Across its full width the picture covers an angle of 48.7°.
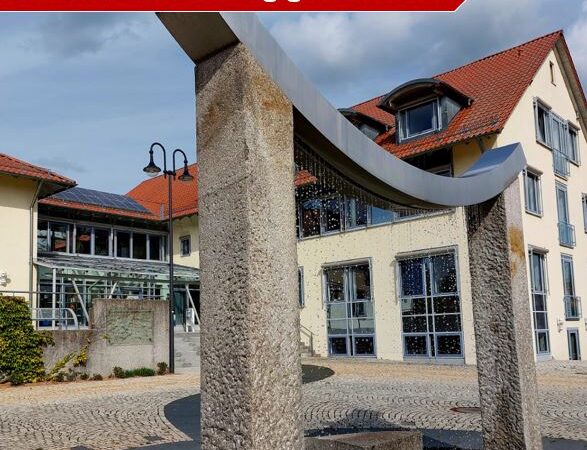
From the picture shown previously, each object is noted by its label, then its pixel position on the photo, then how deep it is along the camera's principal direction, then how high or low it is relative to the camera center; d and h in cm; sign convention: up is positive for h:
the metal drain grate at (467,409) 934 -158
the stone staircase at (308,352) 2376 -164
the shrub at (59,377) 1584 -145
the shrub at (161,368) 1772 -150
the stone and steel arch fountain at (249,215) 289 +44
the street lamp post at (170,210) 1702 +281
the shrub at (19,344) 1524 -60
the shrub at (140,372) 1695 -153
